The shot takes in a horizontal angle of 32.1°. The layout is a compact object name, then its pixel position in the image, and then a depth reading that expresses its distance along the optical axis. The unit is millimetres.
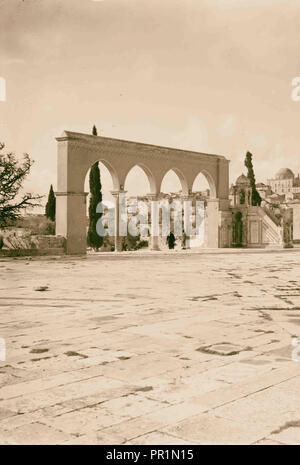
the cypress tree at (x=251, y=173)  47781
